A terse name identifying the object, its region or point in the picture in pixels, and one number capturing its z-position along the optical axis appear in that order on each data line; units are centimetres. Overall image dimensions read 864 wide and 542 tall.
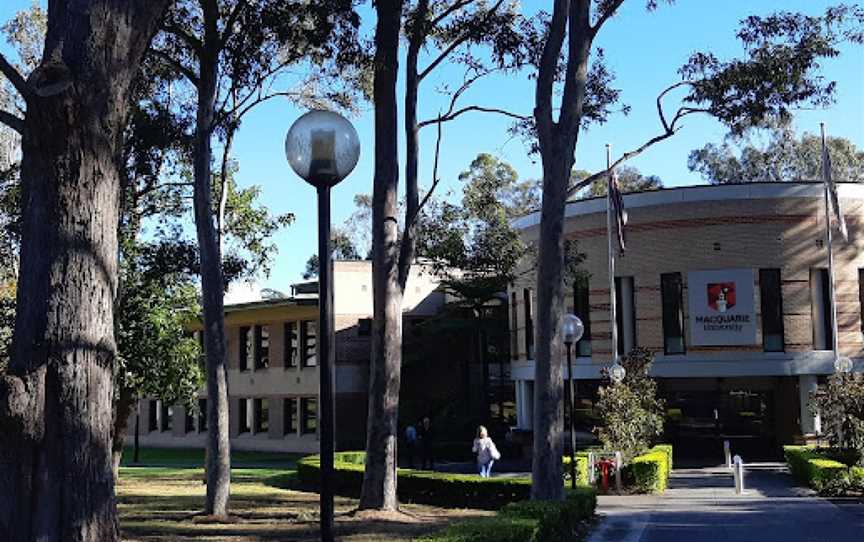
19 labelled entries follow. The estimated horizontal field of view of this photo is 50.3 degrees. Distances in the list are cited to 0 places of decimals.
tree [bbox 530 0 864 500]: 1498
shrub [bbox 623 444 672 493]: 2189
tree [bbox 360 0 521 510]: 1509
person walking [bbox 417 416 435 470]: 2954
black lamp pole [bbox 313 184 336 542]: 589
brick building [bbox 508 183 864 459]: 3077
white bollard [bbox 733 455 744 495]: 2162
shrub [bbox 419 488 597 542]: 966
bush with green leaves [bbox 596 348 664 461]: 2388
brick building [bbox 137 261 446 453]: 4016
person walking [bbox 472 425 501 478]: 2252
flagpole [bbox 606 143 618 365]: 3098
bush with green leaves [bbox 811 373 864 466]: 2214
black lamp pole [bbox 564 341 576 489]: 1658
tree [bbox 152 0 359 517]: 1543
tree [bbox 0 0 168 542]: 556
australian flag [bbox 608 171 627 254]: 2777
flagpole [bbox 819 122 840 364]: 2934
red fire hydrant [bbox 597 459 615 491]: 2219
